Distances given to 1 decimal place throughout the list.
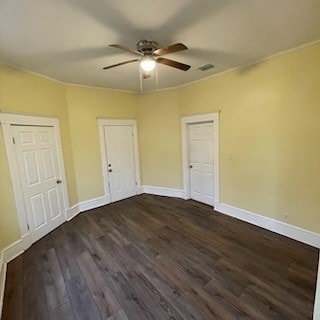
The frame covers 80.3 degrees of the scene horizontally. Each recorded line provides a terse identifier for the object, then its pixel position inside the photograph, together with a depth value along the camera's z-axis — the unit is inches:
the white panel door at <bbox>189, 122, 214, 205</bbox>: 166.1
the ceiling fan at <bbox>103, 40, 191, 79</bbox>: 85.7
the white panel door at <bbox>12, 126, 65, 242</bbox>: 118.1
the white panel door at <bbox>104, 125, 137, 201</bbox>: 183.8
